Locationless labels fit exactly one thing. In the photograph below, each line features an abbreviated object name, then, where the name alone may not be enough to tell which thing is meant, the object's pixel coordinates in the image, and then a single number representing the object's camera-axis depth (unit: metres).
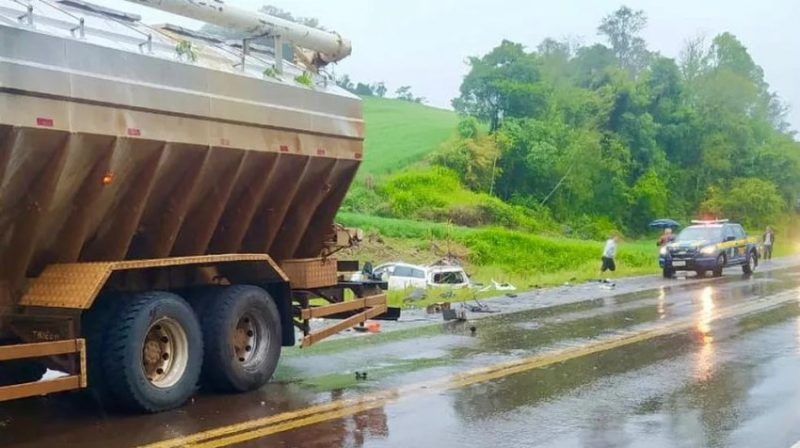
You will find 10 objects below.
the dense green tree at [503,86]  64.06
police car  28.11
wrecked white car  27.06
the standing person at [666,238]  31.17
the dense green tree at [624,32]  111.06
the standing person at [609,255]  28.70
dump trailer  7.36
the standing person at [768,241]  40.59
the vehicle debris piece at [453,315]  15.50
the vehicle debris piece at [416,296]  19.03
